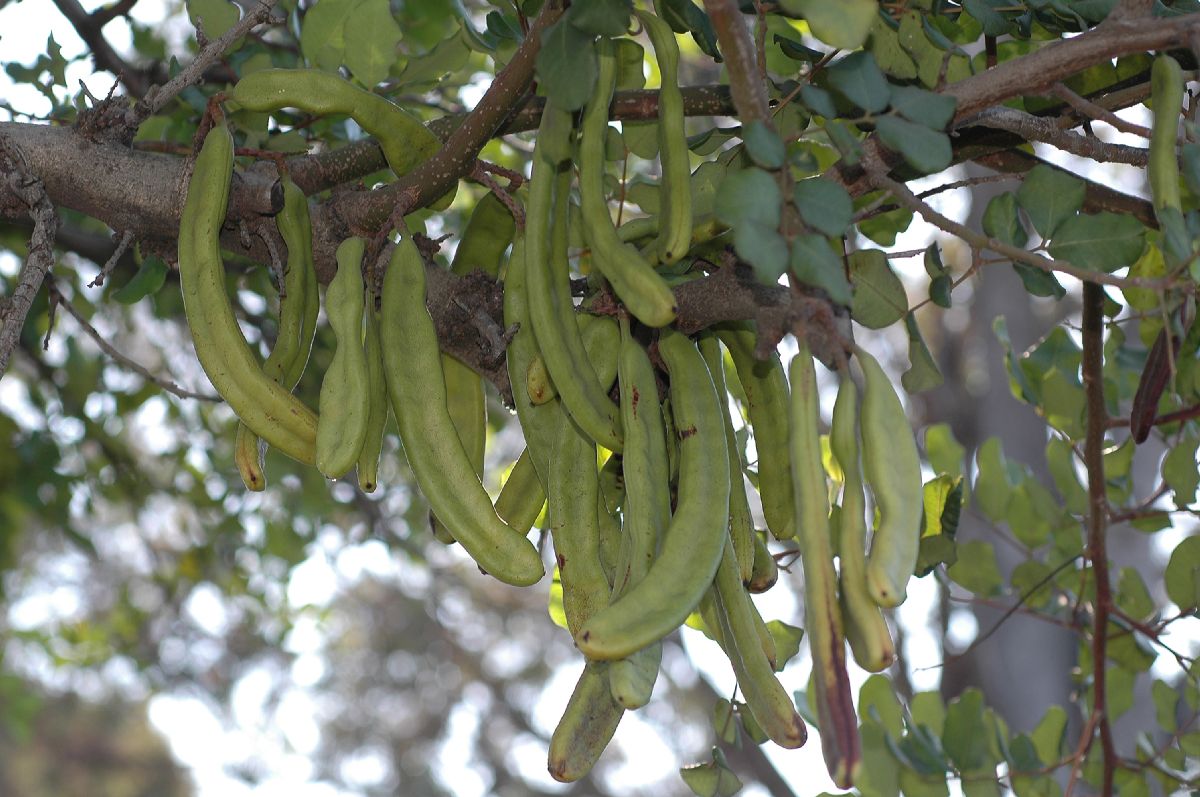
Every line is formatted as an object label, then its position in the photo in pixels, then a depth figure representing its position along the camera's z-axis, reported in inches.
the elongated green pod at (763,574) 68.1
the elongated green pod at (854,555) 58.7
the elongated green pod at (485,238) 72.0
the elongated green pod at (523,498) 68.1
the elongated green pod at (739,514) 65.9
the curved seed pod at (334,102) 68.8
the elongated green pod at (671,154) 63.7
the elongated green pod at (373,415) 66.1
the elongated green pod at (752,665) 62.9
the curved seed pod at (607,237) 62.8
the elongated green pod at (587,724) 62.9
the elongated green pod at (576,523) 63.9
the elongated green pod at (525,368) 67.1
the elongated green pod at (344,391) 63.8
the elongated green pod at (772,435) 67.8
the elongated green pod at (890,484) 58.4
